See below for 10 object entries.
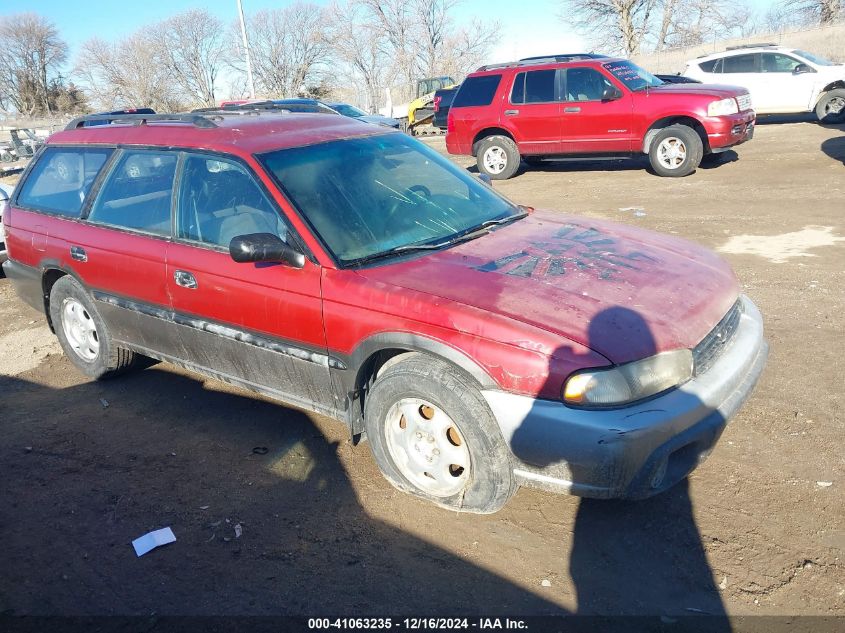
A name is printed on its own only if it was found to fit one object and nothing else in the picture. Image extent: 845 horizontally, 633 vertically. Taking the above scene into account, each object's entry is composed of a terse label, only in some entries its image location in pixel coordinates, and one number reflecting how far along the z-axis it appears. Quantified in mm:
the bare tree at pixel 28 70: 55281
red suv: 10664
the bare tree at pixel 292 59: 46781
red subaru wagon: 2779
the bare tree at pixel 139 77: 46531
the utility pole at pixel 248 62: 26972
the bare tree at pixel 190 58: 46719
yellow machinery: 24047
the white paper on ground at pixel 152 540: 3143
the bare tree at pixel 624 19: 40312
